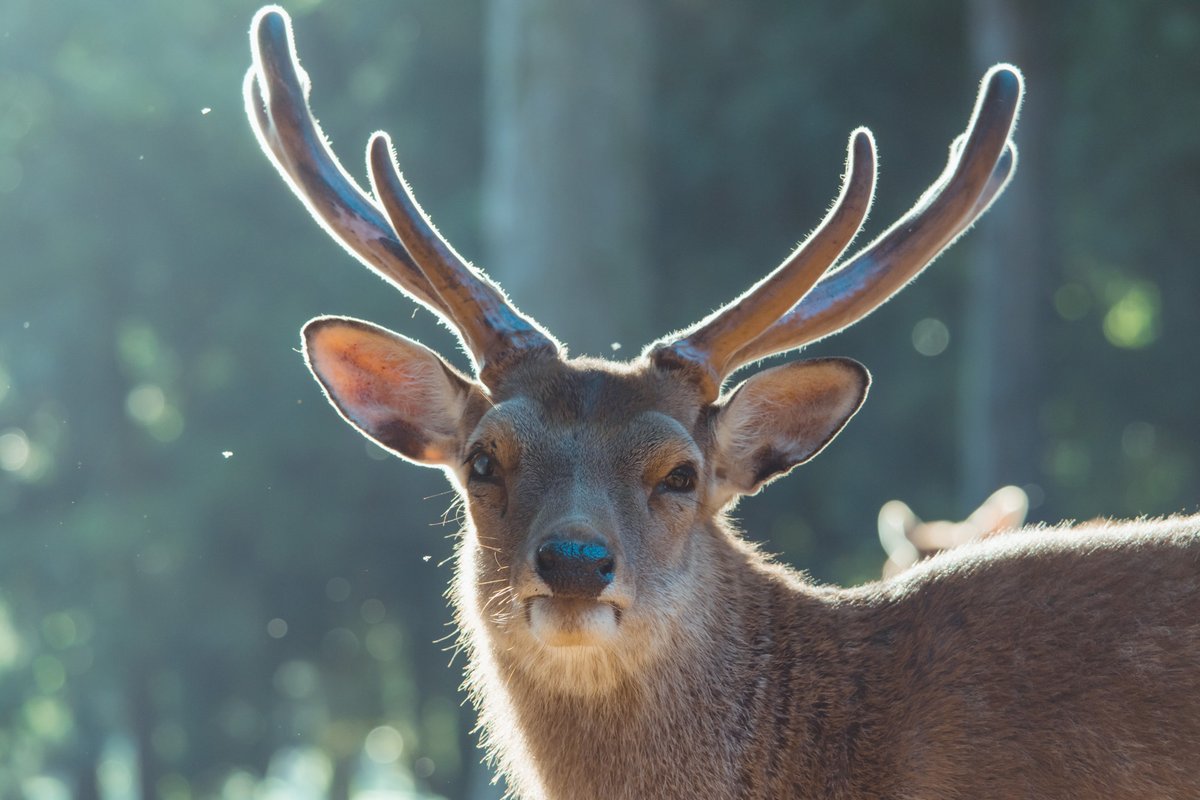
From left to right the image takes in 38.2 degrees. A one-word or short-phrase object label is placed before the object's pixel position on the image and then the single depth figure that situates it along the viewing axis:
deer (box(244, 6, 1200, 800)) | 4.15
